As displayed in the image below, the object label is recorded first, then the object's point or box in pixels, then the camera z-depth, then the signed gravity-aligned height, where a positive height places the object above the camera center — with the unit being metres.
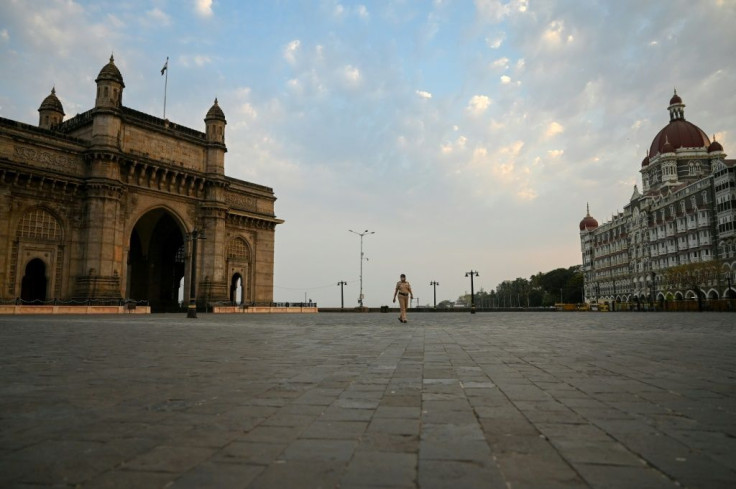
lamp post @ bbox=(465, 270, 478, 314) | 43.25 +2.36
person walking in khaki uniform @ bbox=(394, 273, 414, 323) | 18.31 +0.35
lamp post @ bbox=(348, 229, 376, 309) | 59.83 +3.22
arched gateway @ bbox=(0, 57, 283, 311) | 32.53 +7.30
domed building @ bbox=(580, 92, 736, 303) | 60.50 +10.37
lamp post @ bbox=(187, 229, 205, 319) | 28.04 +0.55
